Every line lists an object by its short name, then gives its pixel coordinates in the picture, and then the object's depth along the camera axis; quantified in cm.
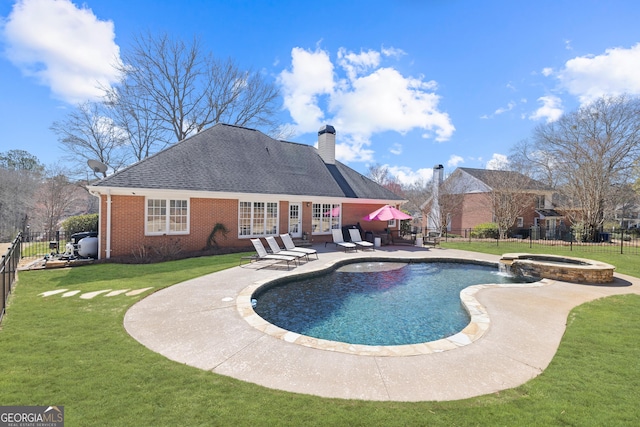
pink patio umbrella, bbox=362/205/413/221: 1773
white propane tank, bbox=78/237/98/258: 1189
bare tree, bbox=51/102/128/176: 2553
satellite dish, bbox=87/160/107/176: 1424
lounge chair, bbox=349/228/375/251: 1856
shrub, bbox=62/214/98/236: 1838
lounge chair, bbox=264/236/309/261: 1270
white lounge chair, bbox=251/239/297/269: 1171
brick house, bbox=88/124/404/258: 1253
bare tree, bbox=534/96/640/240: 2355
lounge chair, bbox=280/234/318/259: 1434
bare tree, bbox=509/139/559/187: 2706
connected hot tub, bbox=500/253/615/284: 1003
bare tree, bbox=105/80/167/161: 2626
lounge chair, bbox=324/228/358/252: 1653
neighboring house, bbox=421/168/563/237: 2875
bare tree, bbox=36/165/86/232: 2542
